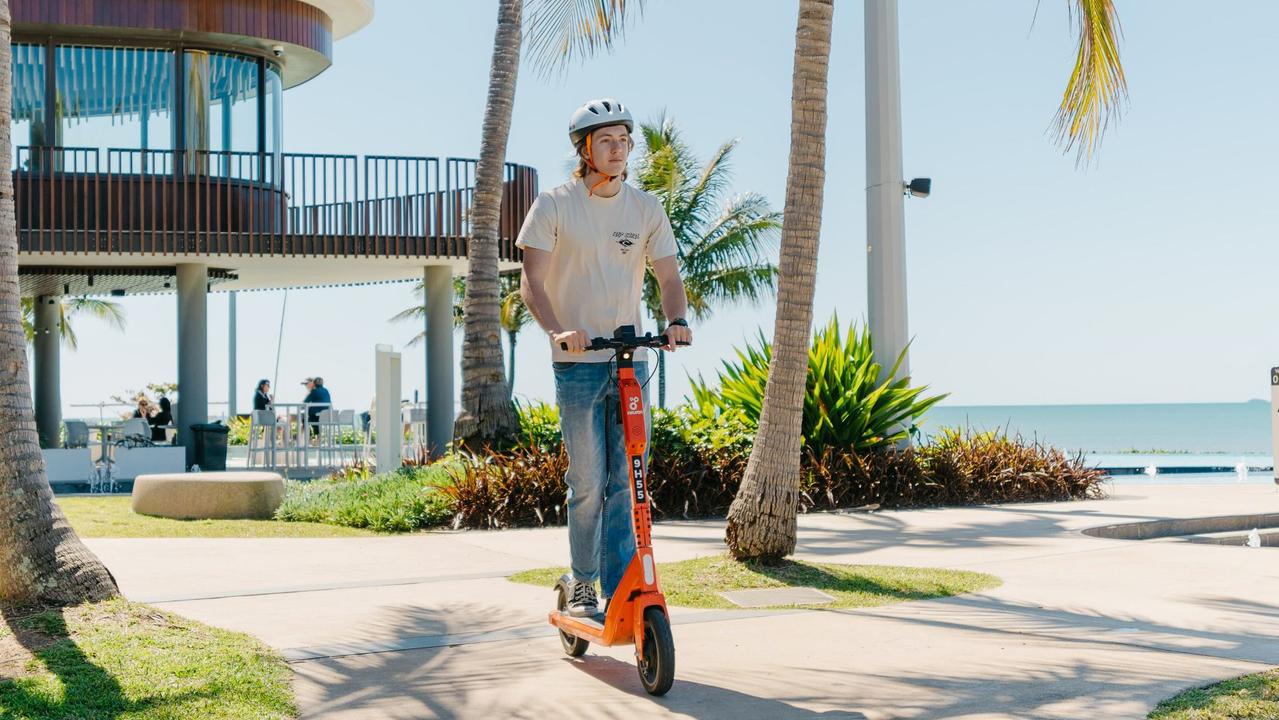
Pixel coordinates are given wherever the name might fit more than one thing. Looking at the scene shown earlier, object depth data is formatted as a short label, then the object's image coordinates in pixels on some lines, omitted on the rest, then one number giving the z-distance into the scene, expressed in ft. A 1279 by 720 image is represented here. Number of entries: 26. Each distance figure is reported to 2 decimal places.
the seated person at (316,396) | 70.44
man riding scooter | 15.78
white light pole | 42.27
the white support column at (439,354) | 64.80
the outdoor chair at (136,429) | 60.64
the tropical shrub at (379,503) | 35.86
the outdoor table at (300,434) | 63.57
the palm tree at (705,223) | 107.24
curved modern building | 61.41
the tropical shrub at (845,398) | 39.06
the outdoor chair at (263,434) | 62.85
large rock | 40.19
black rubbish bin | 62.59
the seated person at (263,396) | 73.20
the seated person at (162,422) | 66.49
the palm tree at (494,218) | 43.01
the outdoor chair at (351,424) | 62.39
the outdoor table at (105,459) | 58.84
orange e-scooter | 14.14
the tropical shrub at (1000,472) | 39.88
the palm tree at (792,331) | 23.13
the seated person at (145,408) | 73.26
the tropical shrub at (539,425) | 40.89
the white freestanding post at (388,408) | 48.39
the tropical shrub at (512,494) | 35.55
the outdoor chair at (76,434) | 62.95
